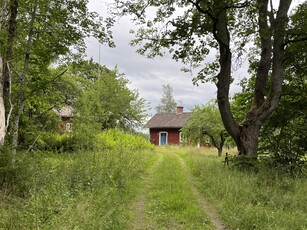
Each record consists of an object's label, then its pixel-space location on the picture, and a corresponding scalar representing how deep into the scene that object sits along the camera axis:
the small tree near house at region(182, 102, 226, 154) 21.14
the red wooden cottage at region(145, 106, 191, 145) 38.61
